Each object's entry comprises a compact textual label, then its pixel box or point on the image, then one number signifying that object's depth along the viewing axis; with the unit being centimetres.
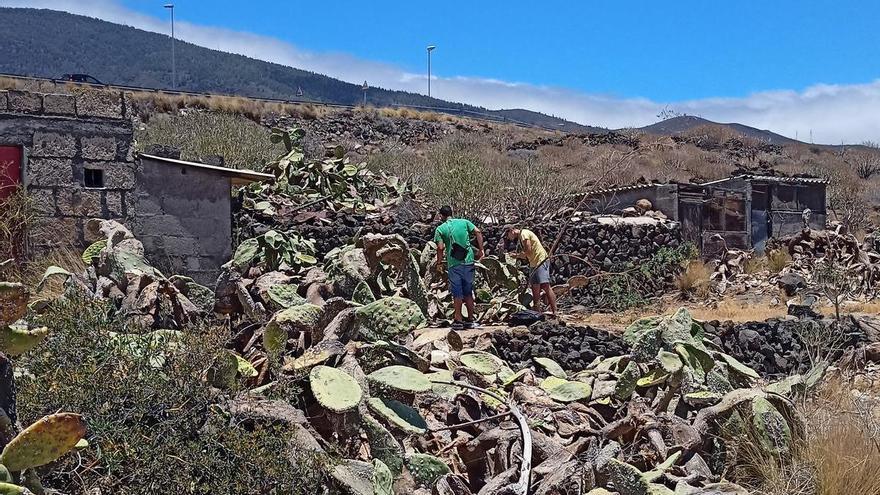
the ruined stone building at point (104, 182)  985
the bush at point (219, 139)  2100
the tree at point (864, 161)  4228
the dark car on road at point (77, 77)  4769
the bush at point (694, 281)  1634
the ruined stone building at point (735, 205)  1861
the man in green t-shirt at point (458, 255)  1061
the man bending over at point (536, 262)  1140
